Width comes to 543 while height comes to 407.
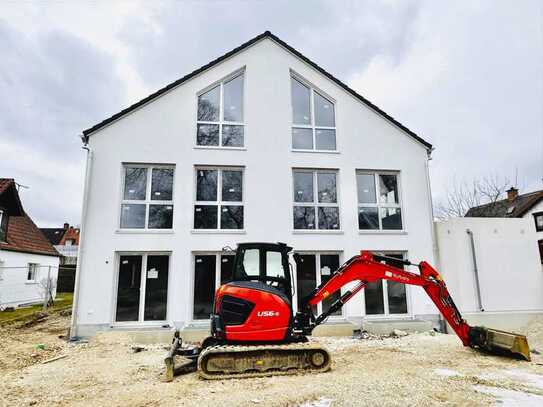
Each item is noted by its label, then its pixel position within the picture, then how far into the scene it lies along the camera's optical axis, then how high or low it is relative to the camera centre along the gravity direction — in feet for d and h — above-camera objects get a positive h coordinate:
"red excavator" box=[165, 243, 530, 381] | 17.98 -3.00
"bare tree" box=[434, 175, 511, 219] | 86.89 +19.01
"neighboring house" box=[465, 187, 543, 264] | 79.10 +14.19
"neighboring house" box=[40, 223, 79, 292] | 78.64 +11.85
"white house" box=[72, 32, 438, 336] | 30.09 +7.70
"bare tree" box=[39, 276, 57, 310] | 51.80 -2.54
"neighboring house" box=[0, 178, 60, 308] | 46.78 +2.32
